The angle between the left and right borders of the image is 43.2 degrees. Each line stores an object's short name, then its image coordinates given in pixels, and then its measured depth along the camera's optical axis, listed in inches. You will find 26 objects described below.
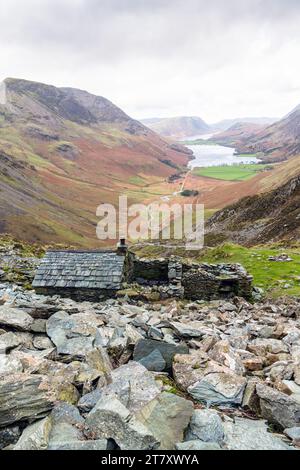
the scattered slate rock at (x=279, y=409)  250.4
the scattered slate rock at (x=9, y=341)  311.7
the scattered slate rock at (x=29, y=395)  229.1
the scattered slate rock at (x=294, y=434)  229.9
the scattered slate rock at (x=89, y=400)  245.4
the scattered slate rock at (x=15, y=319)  361.4
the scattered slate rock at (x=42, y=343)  338.1
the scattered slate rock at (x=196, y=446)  209.6
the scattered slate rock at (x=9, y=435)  220.5
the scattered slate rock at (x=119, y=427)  207.6
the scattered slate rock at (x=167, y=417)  219.6
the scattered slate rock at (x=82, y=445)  205.5
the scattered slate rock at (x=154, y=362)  313.3
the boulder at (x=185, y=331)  403.2
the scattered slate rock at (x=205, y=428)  226.2
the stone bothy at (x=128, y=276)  733.9
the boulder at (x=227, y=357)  324.8
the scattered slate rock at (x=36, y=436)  209.2
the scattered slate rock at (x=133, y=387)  246.1
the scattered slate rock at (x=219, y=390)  274.8
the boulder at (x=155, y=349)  319.9
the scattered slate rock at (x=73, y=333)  328.2
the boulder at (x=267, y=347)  386.3
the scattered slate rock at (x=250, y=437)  219.1
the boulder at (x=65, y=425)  212.9
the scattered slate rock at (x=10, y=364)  272.5
